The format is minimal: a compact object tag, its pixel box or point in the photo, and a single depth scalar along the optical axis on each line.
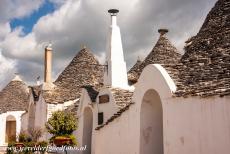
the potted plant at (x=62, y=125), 14.65
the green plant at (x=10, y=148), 14.97
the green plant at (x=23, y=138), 17.75
